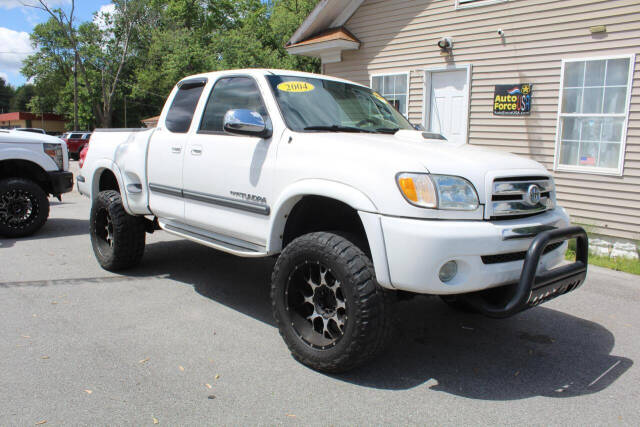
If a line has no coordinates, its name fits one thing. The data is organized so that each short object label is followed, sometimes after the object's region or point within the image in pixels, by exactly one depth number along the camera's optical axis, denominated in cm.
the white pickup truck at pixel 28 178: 741
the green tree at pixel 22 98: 10488
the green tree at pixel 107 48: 4452
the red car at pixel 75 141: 3080
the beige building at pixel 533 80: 729
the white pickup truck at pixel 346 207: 293
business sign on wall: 828
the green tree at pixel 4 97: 10781
